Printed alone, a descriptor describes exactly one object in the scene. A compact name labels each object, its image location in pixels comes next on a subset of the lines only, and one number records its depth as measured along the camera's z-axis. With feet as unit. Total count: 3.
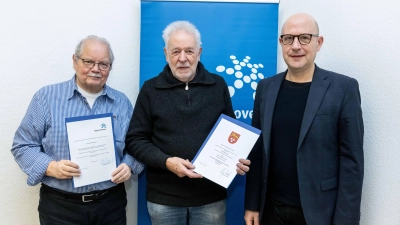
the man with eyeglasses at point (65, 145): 5.25
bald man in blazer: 4.63
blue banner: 7.24
